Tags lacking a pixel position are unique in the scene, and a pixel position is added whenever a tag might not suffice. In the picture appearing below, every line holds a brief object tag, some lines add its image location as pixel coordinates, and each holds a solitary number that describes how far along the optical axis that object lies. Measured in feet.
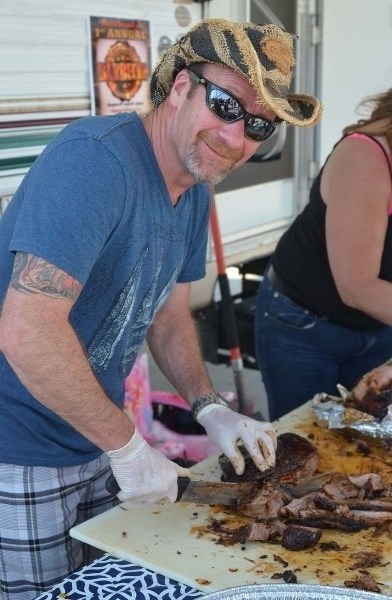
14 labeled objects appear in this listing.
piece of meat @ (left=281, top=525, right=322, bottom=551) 5.77
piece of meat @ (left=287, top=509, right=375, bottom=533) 6.07
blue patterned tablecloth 5.25
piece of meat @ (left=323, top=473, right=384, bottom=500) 6.61
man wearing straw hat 5.35
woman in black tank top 8.37
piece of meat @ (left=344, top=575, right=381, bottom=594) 5.17
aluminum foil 7.79
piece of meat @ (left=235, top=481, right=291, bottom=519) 6.23
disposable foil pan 4.69
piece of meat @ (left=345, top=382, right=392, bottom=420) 7.99
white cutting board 5.42
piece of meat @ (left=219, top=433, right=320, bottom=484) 6.77
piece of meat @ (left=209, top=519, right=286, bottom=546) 5.90
